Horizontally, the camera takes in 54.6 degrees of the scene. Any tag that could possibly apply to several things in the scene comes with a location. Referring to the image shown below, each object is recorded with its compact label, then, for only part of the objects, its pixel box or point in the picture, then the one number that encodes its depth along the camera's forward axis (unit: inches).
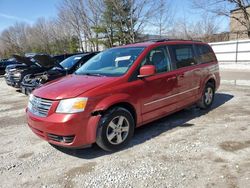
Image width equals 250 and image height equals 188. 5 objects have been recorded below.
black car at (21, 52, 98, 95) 303.7
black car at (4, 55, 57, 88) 330.3
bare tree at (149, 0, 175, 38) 1072.2
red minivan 139.7
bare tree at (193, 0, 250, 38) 916.1
